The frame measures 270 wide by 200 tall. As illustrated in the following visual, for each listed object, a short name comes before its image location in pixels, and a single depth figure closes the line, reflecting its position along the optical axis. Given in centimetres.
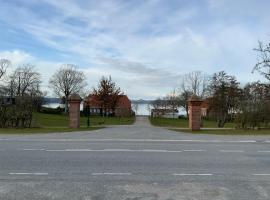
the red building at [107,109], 3725
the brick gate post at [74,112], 1468
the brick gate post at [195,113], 1391
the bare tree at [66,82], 4465
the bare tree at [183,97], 3903
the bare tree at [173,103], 4154
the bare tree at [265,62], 1655
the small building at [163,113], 4004
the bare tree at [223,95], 2637
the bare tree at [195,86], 3781
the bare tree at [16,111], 1513
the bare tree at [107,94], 3935
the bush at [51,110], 3879
